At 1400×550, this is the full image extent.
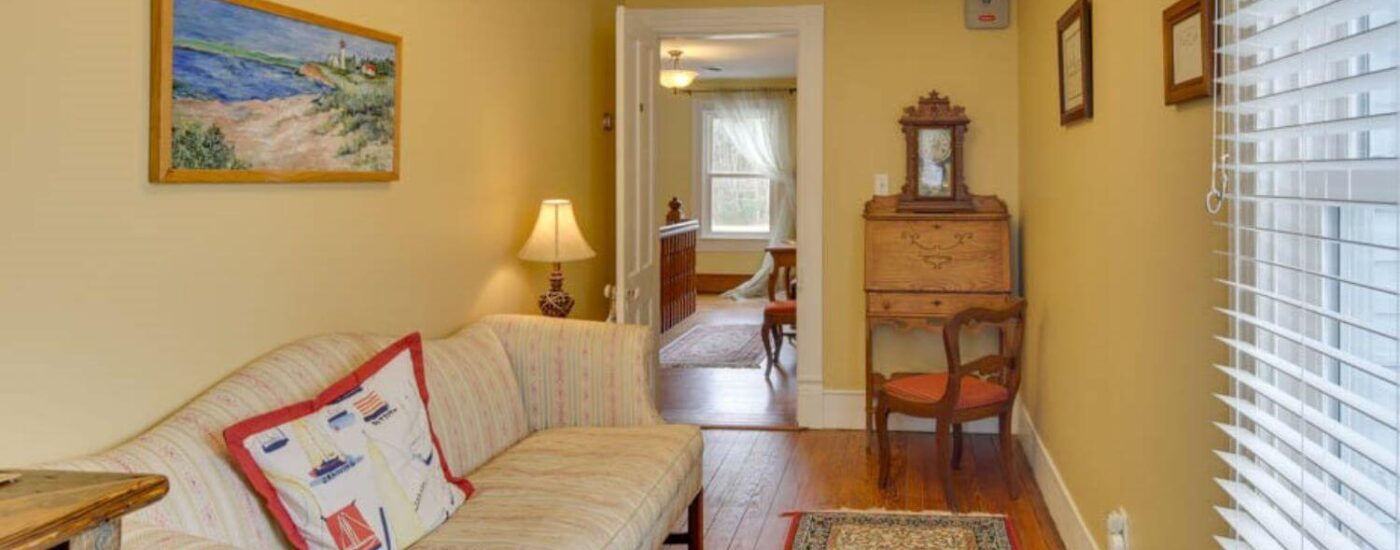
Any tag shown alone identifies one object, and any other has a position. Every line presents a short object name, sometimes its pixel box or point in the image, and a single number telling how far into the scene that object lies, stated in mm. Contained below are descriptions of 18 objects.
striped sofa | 2154
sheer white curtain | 11688
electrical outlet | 2820
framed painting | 2309
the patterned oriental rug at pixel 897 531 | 3682
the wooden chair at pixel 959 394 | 4117
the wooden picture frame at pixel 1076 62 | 3332
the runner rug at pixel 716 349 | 7424
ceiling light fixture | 9055
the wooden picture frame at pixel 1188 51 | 2016
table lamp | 4031
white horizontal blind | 1368
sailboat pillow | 2182
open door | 4711
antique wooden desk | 4820
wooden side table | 1346
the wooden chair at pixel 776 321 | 6922
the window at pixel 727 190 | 11898
